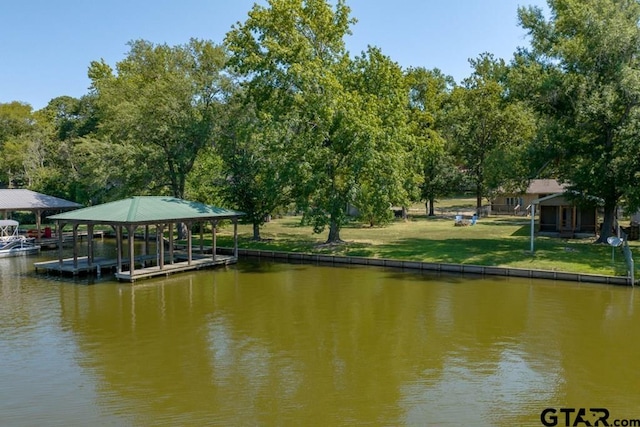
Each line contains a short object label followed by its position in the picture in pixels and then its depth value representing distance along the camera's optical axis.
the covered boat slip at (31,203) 32.78
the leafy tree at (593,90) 23.81
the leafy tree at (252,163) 27.78
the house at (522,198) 42.12
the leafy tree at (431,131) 44.91
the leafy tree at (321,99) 27.00
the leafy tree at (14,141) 50.62
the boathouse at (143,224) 22.31
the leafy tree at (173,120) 32.25
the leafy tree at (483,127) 46.44
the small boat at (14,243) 29.47
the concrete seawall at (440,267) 21.02
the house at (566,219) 31.70
